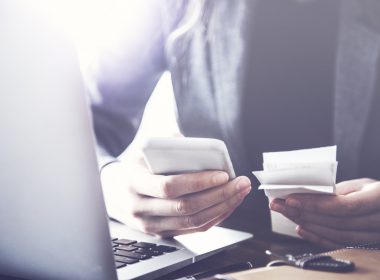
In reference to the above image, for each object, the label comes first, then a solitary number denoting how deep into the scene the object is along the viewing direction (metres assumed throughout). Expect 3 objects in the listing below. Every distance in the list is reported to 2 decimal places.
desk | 0.61
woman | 1.15
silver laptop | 0.41
